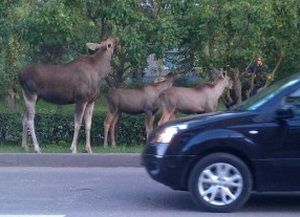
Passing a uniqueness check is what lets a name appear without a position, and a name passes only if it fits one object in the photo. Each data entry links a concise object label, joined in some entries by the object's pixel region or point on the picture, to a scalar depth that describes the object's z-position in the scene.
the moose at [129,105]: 18.12
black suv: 10.91
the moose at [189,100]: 17.98
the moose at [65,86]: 17.25
